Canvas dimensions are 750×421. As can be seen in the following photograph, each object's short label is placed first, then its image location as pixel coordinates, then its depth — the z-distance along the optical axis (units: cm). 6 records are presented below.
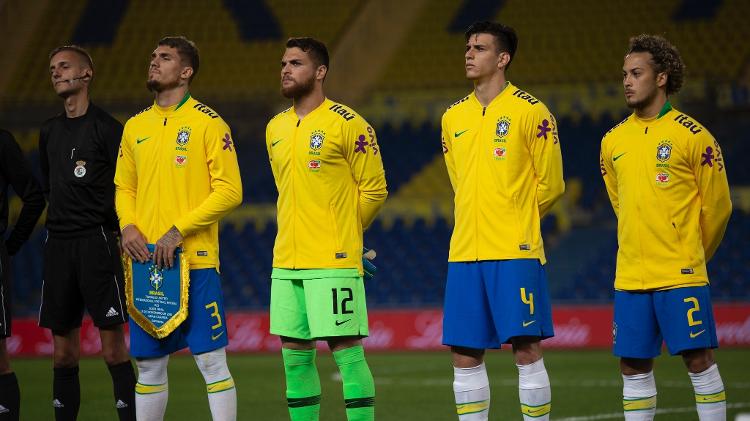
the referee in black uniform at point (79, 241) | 1354
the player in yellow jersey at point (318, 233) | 1255
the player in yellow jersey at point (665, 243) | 1229
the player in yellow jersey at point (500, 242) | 1202
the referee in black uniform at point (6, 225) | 1361
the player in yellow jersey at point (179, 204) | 1268
